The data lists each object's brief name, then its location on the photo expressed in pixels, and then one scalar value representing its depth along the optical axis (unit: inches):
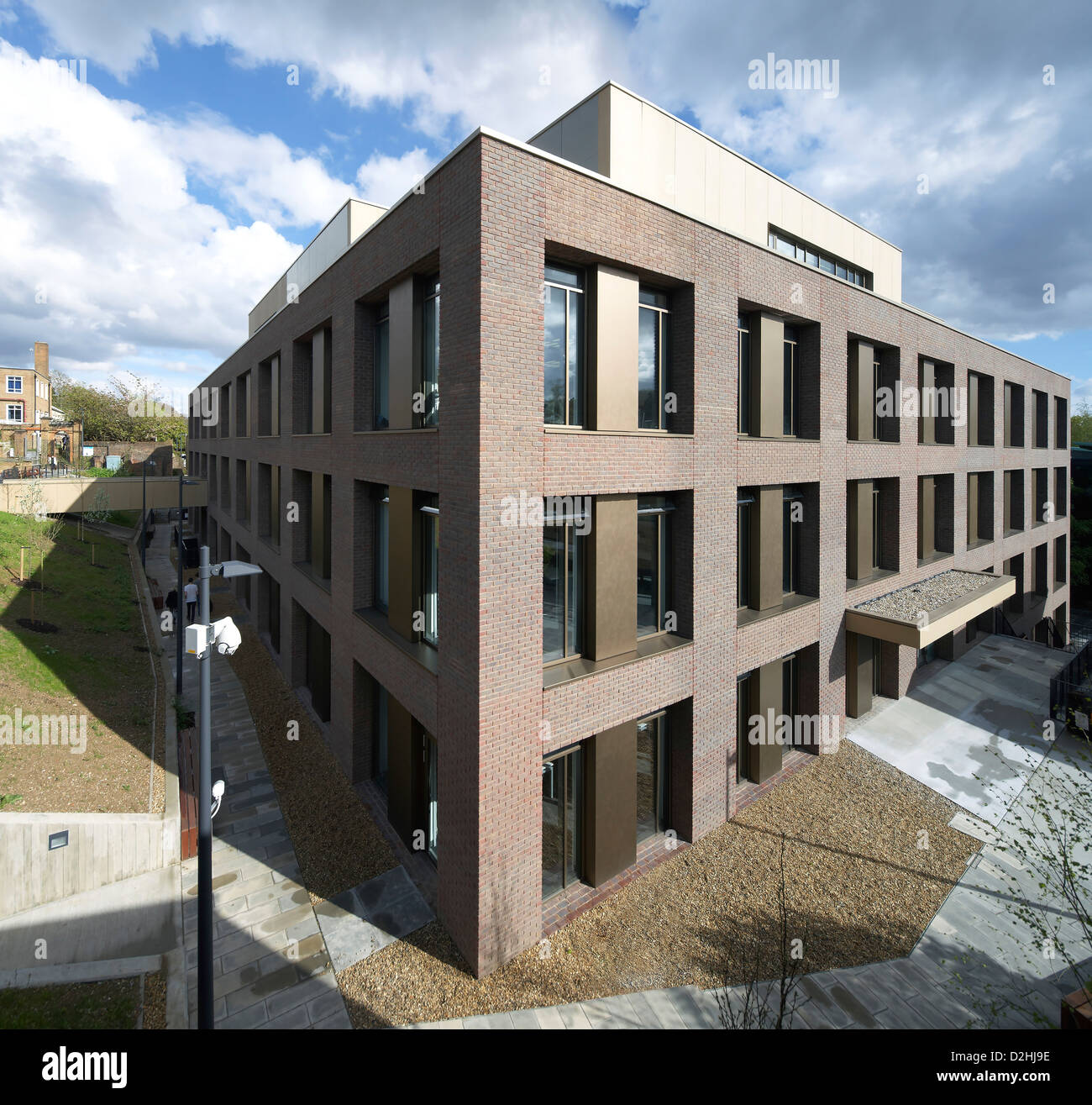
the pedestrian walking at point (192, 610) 988.4
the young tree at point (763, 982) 289.6
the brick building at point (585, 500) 327.6
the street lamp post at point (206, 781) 274.4
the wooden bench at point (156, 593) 1008.9
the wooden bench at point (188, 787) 429.1
